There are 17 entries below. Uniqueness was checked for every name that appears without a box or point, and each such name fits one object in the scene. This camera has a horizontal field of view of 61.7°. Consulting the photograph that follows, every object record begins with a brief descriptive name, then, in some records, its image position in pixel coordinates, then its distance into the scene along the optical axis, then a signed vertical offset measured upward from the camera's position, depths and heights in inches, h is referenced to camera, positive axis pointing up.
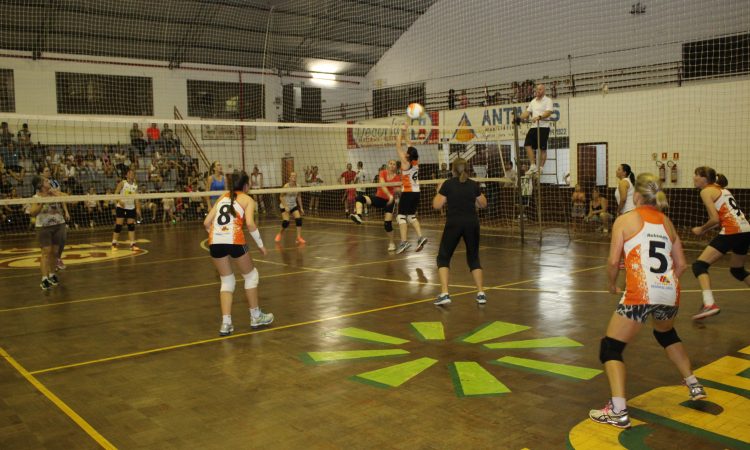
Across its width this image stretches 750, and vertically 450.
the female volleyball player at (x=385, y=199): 573.0 -4.7
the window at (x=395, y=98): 1158.3 +182.4
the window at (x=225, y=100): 1216.2 +193.6
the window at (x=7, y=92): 1021.2 +182.0
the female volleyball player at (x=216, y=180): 480.7 +13.7
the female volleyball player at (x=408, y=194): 511.2 -1.0
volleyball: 527.2 +69.3
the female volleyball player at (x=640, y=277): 171.9 -24.8
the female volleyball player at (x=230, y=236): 276.2 -17.1
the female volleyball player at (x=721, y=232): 289.4 -21.9
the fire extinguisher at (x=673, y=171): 703.1 +16.7
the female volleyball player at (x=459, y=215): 323.0 -12.1
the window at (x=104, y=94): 1079.0 +187.6
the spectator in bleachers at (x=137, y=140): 1034.1 +99.6
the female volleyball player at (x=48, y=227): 394.9 -16.1
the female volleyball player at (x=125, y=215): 612.7 -14.8
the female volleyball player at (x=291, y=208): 634.2 -12.7
